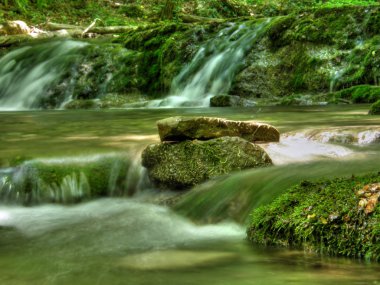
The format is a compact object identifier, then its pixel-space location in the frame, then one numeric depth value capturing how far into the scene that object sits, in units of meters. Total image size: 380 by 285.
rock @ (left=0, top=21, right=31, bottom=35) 19.84
